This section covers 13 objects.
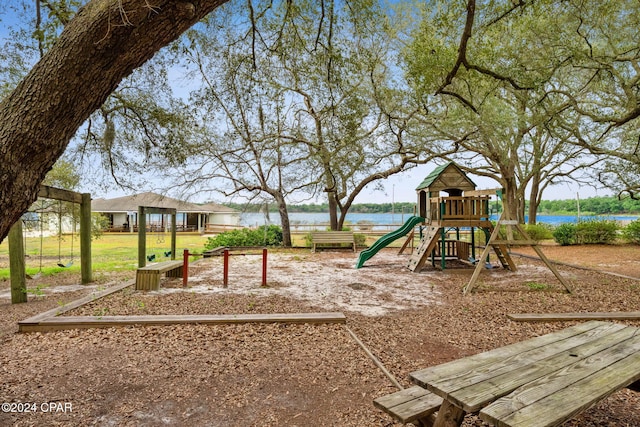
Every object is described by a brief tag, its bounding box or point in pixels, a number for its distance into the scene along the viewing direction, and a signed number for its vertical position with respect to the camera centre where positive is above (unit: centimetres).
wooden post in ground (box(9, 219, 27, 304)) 591 -74
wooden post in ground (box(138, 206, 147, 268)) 770 -37
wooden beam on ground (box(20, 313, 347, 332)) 439 -121
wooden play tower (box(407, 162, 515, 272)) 904 +18
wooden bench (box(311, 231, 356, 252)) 1426 -77
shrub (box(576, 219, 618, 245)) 1491 -67
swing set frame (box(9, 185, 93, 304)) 596 -43
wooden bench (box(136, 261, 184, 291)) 669 -104
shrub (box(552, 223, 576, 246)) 1513 -79
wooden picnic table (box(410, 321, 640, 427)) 165 -84
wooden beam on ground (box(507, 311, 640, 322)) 482 -130
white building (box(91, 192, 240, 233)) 2973 +41
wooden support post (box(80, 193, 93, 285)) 761 -35
